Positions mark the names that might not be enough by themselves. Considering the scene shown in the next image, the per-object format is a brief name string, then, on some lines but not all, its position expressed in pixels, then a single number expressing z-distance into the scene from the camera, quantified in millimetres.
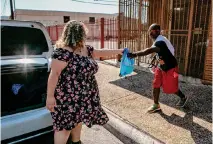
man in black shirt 3629
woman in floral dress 2287
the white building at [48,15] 29109
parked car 2270
